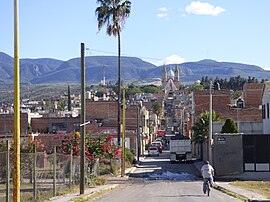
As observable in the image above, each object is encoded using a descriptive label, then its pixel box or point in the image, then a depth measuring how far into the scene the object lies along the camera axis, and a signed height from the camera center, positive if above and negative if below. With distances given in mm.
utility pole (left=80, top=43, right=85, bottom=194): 29125 -423
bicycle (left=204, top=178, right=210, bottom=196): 28397 -3789
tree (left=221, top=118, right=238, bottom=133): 50562 -1835
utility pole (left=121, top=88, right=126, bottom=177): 46688 -4201
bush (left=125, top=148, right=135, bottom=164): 61619 -5304
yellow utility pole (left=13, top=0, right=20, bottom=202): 15227 -218
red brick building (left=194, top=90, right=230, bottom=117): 90750 +846
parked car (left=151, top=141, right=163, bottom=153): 87812 -5951
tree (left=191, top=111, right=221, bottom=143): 62238 -2375
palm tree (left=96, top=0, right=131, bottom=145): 54125 +8382
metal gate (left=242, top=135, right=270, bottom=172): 45156 -3546
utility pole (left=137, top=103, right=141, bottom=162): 71000 -4611
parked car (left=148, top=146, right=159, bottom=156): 84862 -6356
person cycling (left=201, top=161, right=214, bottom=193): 28438 -3281
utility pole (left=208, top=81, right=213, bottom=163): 44431 -2625
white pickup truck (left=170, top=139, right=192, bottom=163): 65375 -5004
